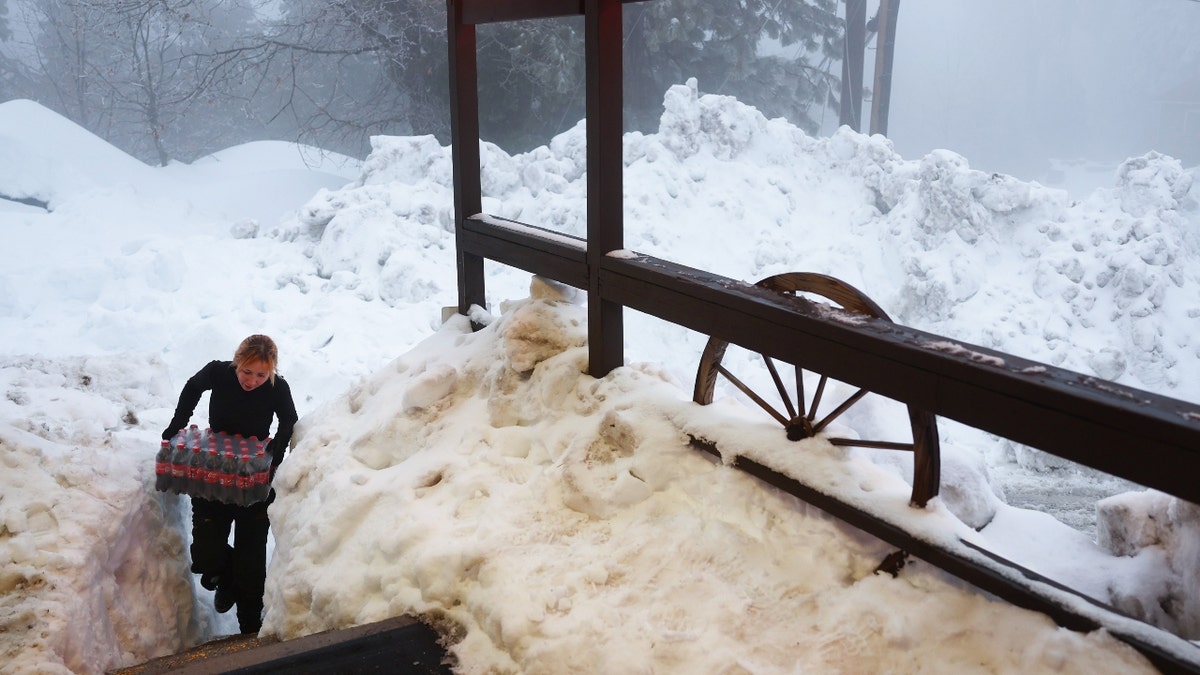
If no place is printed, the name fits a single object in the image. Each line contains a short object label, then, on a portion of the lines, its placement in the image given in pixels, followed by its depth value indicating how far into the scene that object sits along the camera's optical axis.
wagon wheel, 2.48
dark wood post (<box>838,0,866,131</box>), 3.50
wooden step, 2.54
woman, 4.10
